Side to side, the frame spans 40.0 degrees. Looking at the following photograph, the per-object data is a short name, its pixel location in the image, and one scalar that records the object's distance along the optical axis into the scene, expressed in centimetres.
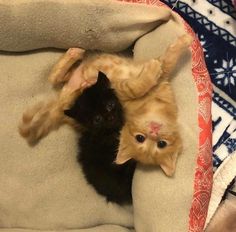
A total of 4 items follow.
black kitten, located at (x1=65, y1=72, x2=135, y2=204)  35
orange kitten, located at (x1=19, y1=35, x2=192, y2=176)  35
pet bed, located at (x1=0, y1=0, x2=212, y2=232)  36
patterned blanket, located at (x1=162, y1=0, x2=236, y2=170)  43
